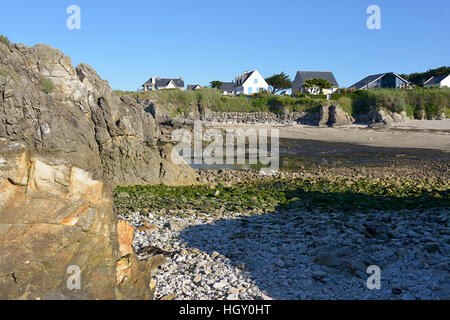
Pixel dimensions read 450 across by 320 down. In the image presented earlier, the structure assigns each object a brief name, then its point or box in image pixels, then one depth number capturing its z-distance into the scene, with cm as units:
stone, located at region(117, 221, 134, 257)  588
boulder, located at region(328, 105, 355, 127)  4595
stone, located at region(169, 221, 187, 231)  977
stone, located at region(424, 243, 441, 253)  746
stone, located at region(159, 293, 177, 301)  590
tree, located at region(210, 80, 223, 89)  8000
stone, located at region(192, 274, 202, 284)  658
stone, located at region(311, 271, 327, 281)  658
